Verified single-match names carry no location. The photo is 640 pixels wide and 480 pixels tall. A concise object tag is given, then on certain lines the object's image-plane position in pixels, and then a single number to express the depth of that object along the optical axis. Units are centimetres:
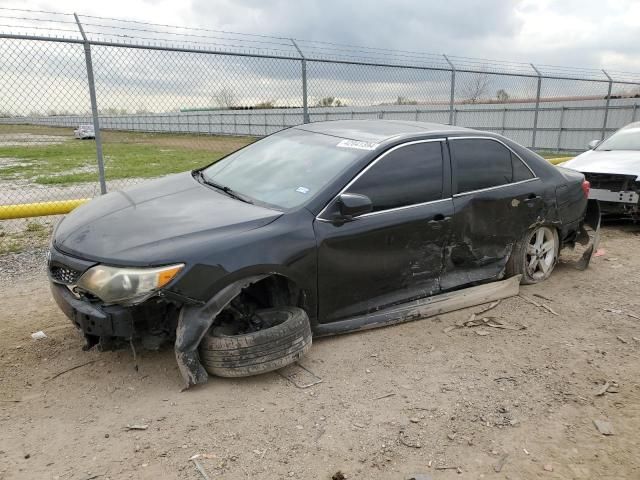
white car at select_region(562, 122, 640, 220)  728
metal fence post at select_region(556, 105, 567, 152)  2027
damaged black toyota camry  315
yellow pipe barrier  613
